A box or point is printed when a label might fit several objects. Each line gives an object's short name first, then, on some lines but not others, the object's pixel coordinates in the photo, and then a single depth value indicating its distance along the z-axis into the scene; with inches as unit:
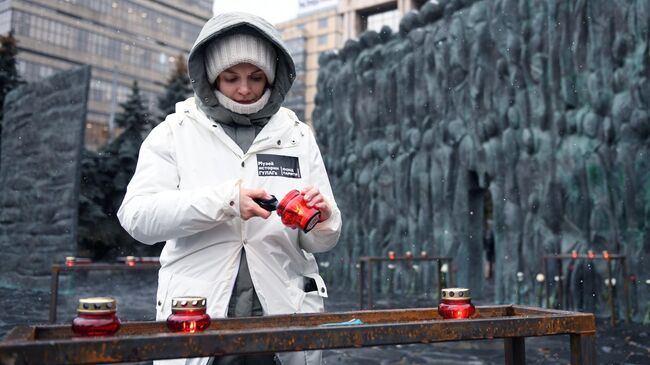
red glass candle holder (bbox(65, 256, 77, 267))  300.5
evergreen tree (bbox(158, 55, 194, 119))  906.7
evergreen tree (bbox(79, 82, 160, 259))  748.6
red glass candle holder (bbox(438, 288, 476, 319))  62.6
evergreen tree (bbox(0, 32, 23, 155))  668.7
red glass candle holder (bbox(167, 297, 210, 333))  54.9
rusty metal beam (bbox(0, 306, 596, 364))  45.2
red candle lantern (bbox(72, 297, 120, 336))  51.9
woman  69.2
